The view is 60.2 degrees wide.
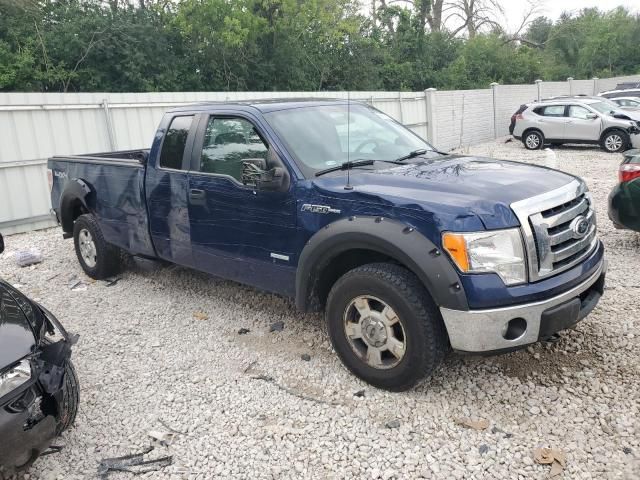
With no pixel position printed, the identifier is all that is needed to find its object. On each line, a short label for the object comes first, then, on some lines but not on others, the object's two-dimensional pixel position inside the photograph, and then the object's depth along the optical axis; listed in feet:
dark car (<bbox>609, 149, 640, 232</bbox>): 18.81
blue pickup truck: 10.17
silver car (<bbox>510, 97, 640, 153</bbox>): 50.03
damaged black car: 8.24
